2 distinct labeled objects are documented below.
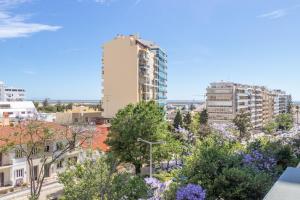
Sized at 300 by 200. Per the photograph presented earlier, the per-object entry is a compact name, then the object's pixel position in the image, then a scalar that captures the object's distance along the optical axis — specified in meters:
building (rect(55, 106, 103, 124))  41.55
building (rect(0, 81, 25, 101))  94.88
